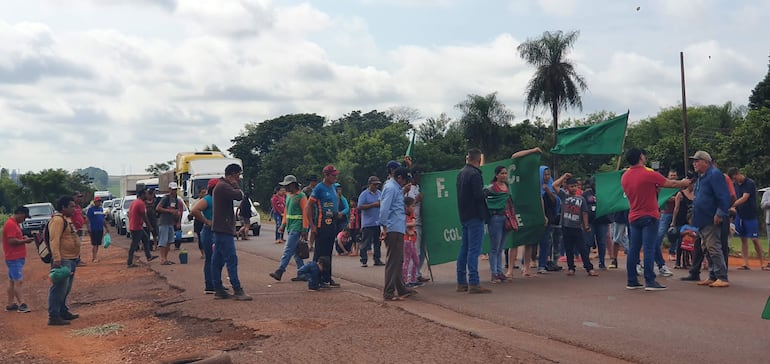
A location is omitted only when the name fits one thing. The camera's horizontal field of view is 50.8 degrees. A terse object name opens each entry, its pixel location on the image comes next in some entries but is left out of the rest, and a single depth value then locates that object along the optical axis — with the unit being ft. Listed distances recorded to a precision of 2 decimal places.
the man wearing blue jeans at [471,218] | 36.47
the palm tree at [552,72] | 153.38
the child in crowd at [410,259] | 40.09
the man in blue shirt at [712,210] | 37.04
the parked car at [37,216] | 121.70
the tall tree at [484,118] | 183.21
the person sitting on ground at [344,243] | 64.03
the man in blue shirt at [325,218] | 40.11
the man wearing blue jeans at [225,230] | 37.37
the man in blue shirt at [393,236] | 35.60
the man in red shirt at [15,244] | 39.99
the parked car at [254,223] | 98.37
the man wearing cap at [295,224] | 42.63
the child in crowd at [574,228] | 43.65
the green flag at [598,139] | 44.93
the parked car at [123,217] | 117.50
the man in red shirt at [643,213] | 36.76
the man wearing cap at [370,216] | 50.72
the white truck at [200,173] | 111.65
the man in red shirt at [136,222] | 60.80
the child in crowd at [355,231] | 64.75
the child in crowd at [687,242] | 45.89
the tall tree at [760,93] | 158.44
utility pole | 116.57
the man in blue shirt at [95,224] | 70.18
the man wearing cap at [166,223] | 60.90
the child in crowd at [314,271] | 39.40
